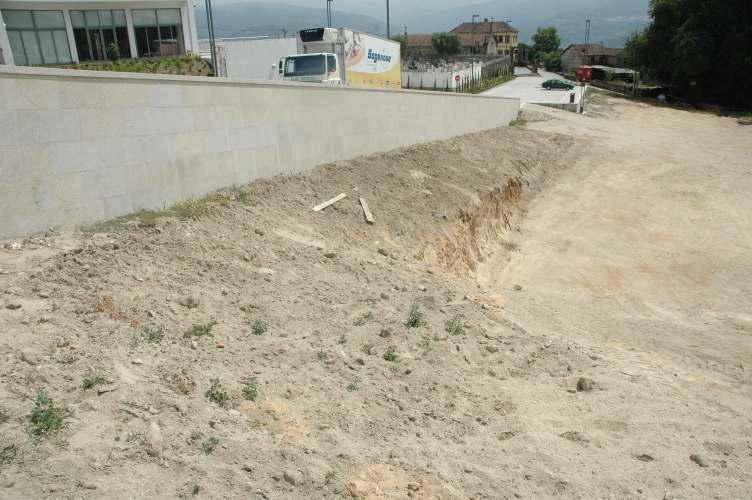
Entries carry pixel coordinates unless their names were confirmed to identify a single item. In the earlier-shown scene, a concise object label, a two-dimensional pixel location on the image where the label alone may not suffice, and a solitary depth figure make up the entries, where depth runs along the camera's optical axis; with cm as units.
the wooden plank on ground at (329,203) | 980
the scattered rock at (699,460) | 454
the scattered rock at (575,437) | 487
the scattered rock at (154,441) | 374
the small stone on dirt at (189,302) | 602
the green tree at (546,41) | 9769
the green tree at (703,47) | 4016
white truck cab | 2141
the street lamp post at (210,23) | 2376
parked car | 4988
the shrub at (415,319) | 674
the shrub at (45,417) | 369
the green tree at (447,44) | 10131
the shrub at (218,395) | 453
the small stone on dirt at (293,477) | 378
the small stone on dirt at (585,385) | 595
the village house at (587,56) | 8038
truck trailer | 2158
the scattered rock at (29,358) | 441
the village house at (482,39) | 10878
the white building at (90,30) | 2927
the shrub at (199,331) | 551
